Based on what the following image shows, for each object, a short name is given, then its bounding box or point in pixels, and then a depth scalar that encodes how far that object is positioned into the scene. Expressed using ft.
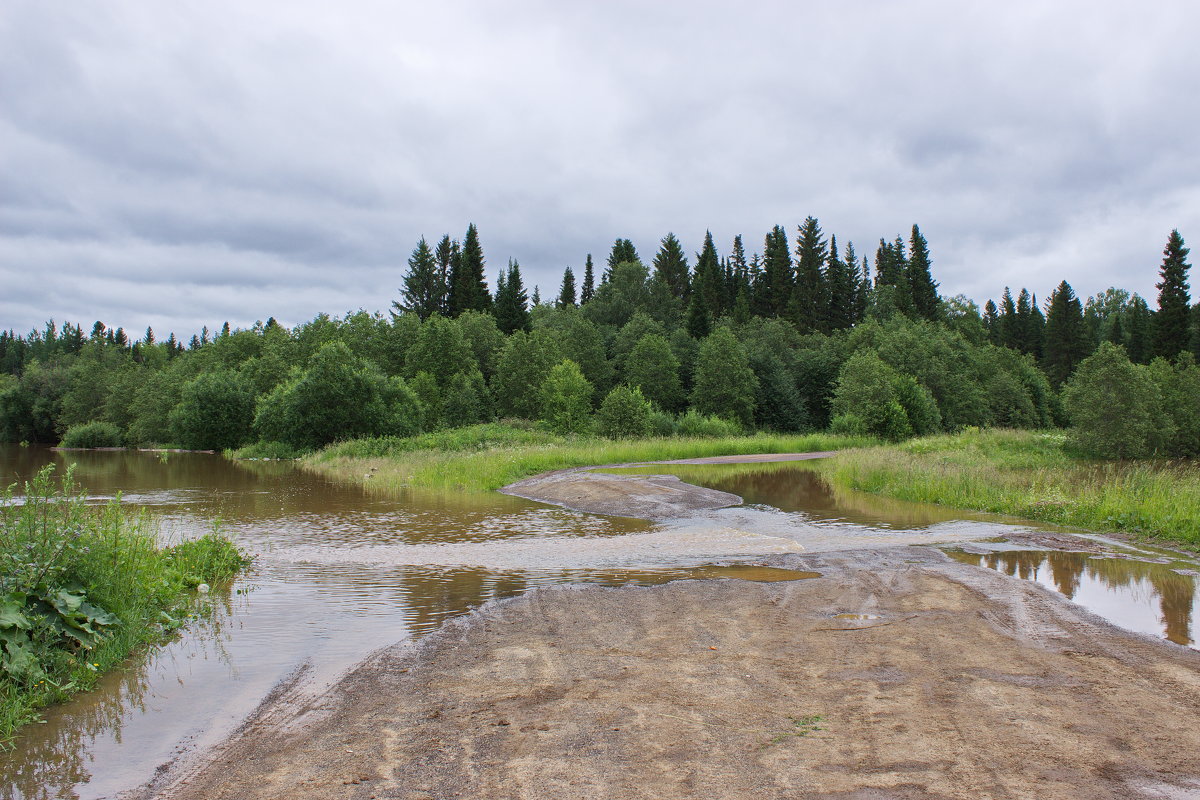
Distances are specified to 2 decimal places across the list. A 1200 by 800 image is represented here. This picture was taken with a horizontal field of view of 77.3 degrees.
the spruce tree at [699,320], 323.57
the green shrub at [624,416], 164.87
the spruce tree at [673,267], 402.11
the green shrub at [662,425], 172.61
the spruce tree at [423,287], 341.82
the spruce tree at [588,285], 480.23
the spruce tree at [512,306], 320.70
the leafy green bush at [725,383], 251.19
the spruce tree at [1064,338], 351.25
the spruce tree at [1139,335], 291.75
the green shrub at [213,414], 231.30
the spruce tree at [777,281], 376.82
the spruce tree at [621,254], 435.12
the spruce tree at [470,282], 325.42
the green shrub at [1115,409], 150.00
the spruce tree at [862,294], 374.43
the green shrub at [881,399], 187.32
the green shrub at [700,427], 180.57
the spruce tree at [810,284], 360.83
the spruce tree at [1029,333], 400.26
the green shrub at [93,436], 282.56
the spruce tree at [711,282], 363.15
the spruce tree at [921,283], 355.75
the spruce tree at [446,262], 342.44
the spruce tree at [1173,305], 270.46
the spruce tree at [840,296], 372.58
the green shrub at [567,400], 172.76
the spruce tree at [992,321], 421.59
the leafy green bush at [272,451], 179.63
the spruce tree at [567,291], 454.81
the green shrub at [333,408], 180.65
